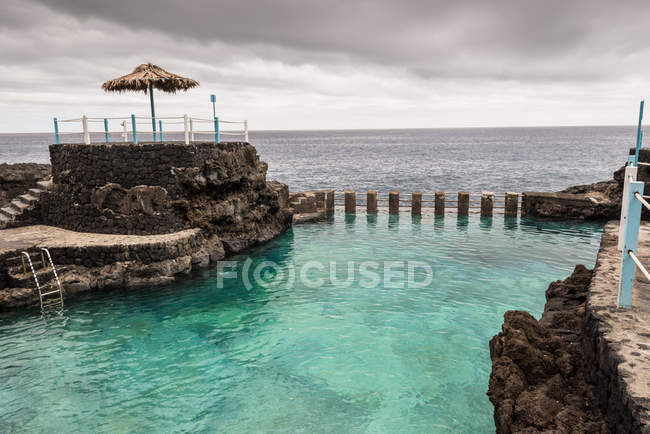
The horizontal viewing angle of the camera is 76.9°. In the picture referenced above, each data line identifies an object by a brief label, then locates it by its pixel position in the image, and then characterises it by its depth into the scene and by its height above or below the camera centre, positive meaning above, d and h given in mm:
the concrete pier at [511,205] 28688 -3840
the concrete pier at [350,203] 30828 -3797
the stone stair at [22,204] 19000 -2208
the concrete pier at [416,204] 30133 -3862
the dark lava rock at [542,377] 4855 -3061
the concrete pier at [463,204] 29391 -3814
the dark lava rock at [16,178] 20156 -1053
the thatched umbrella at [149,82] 19967 +3640
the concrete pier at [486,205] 28875 -3852
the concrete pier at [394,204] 30422 -3865
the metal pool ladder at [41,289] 14898 -4752
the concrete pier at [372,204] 31094 -3924
